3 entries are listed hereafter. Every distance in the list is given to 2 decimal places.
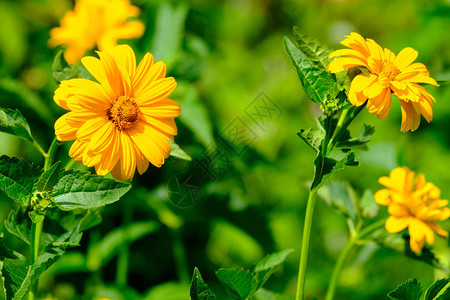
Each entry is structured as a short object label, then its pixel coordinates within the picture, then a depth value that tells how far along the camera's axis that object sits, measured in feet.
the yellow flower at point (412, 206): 3.88
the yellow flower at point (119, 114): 3.68
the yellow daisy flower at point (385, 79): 3.68
